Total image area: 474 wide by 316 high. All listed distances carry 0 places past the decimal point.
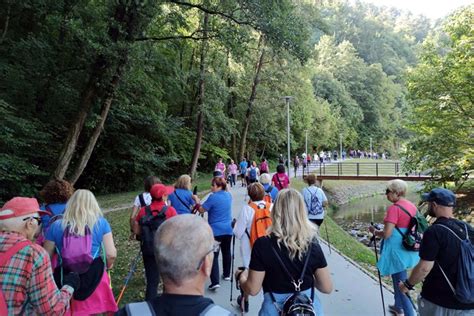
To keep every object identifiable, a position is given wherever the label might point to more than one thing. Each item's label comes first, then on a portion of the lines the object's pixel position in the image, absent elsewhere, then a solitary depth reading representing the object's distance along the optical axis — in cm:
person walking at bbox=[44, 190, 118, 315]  327
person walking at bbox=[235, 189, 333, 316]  279
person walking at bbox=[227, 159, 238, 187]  2205
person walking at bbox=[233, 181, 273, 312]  473
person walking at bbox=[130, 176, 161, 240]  530
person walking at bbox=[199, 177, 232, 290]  587
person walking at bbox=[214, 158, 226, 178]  1881
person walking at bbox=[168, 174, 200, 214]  606
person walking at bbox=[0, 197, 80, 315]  230
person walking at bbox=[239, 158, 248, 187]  2209
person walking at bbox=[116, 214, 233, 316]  159
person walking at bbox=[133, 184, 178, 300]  480
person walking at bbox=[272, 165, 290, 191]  980
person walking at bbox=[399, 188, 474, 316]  301
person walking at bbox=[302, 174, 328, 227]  736
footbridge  2894
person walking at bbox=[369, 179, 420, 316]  446
